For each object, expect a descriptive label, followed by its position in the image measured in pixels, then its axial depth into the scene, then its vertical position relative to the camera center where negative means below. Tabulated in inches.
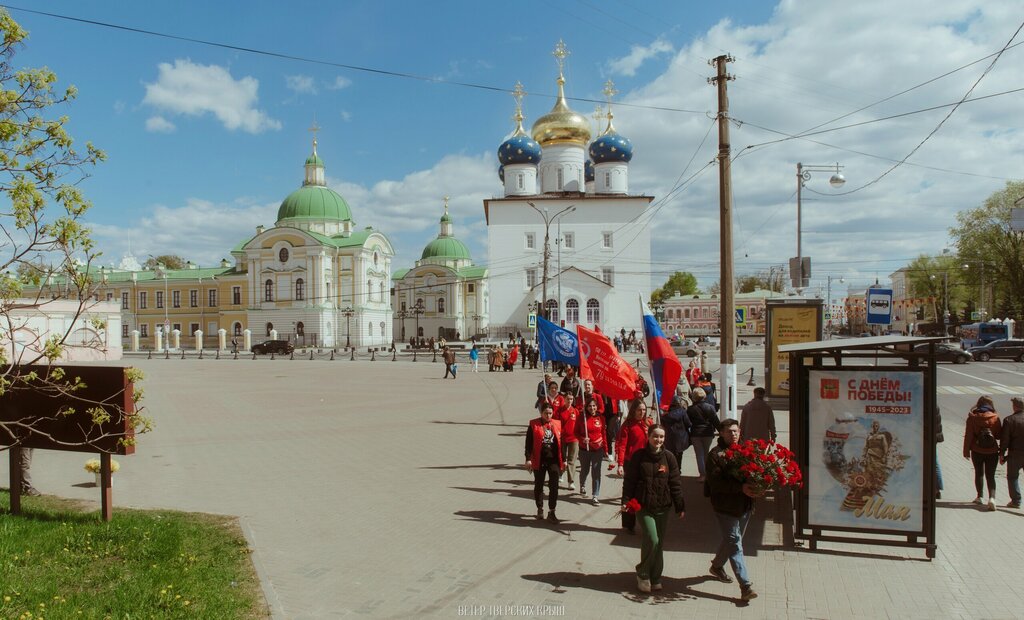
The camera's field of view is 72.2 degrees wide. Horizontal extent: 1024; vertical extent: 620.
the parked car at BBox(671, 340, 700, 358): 1881.4 -81.7
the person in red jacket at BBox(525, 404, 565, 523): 336.5 -63.8
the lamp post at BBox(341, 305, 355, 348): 2755.7 -10.9
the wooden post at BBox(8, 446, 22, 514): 318.7 -72.9
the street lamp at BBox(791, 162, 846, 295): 831.7 +161.0
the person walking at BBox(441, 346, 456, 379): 1269.7 -73.5
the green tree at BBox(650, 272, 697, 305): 5175.7 +235.2
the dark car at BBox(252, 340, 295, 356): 2262.6 -91.4
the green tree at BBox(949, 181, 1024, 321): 2166.6 +224.0
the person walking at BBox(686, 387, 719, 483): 417.4 -64.8
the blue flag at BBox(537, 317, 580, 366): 529.1 -19.5
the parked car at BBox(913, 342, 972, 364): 1439.5 -80.2
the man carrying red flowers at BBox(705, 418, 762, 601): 247.1 -69.3
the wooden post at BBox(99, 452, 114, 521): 311.0 -76.1
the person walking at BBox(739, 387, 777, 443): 393.4 -58.1
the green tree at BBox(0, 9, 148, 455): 216.1 +37.0
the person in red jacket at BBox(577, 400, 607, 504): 367.6 -66.2
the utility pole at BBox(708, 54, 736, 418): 461.1 +44.1
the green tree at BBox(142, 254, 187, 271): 3871.3 +326.6
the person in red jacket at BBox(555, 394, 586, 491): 372.2 -54.3
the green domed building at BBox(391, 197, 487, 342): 3432.6 +93.8
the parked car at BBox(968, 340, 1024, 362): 1523.1 -75.3
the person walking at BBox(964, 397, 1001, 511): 361.1 -65.3
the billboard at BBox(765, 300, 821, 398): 565.9 -12.6
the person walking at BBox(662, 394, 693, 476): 391.5 -62.3
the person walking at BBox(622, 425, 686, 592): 253.1 -65.5
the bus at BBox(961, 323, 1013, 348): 1925.4 -45.4
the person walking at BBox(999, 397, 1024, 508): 358.0 -66.5
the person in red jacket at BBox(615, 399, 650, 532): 316.8 -52.2
